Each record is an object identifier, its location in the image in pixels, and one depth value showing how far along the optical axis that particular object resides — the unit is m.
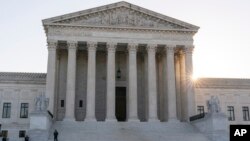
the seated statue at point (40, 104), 32.09
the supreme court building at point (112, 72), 40.47
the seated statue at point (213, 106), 33.25
